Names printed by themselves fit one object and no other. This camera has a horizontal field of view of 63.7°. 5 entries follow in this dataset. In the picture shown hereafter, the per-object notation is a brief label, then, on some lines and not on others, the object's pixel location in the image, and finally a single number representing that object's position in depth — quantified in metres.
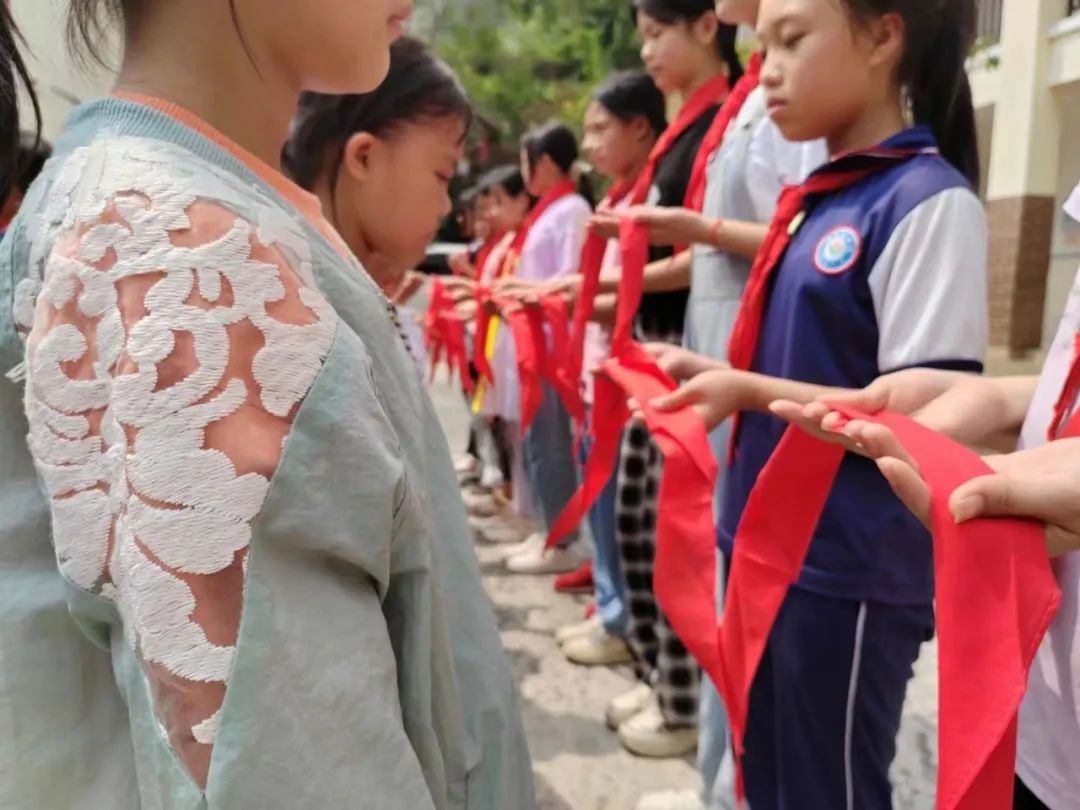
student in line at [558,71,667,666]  2.02
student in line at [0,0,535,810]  0.38
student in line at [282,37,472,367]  1.12
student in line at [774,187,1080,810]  0.49
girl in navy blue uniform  0.89
